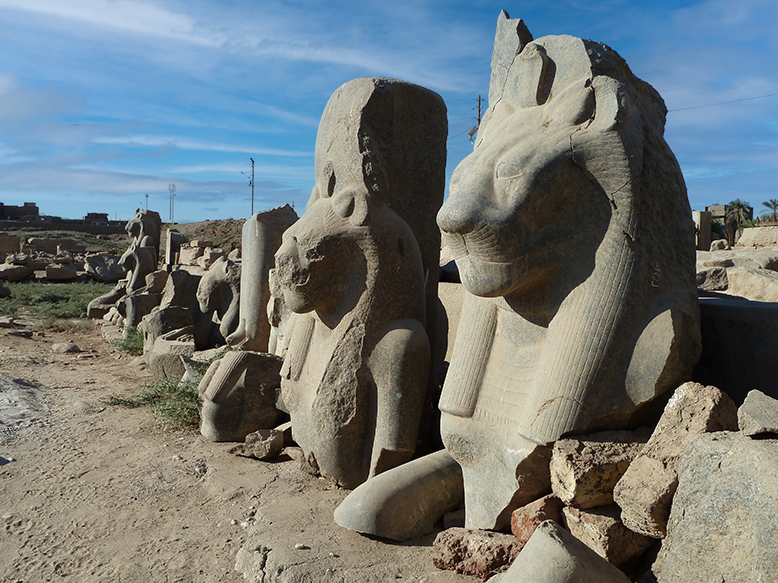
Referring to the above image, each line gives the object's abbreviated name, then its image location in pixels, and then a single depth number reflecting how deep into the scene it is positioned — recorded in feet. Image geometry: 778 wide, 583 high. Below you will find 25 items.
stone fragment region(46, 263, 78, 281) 57.57
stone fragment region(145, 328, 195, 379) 19.67
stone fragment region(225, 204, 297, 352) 17.38
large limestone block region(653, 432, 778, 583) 4.78
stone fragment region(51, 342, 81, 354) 25.30
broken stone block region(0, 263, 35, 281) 56.10
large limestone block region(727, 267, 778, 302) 12.63
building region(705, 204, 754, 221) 94.79
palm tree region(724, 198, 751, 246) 83.55
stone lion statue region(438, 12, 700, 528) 6.82
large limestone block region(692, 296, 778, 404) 7.75
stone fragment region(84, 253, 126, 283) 59.16
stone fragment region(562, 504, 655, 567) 6.38
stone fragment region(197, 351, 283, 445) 13.12
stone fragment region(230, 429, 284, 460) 12.11
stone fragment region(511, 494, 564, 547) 6.99
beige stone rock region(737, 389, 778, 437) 5.06
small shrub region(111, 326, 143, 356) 25.08
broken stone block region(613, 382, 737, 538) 5.97
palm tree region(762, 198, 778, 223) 96.89
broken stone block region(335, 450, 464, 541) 8.37
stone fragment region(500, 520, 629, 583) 5.55
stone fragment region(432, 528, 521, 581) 7.29
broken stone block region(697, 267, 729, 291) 14.30
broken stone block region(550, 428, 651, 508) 6.56
